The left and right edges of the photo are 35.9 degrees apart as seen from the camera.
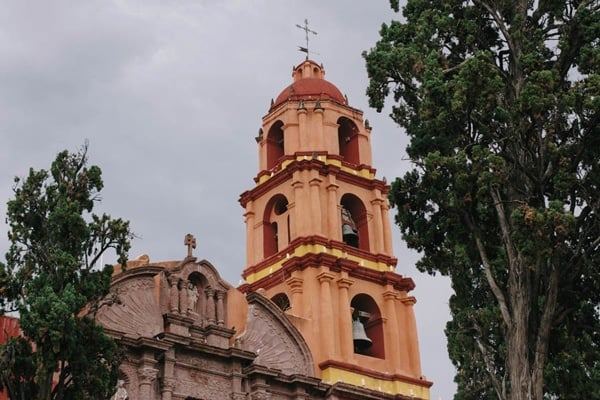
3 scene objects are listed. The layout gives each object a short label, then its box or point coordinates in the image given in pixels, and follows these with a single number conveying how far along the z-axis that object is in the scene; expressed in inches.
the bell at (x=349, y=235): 977.5
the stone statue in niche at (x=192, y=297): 820.8
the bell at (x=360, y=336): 916.6
